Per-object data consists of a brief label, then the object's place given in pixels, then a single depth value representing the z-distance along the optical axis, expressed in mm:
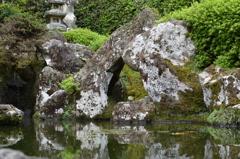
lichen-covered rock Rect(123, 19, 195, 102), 9883
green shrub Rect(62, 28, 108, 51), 19703
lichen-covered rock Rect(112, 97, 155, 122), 10125
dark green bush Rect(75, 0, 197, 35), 17875
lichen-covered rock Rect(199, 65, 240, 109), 8039
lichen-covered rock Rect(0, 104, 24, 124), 8867
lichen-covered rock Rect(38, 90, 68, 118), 12133
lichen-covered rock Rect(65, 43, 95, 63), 15961
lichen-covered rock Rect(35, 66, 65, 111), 13195
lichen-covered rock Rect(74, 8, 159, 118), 11883
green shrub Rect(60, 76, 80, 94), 12188
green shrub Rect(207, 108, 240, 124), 7789
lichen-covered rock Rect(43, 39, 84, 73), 14630
